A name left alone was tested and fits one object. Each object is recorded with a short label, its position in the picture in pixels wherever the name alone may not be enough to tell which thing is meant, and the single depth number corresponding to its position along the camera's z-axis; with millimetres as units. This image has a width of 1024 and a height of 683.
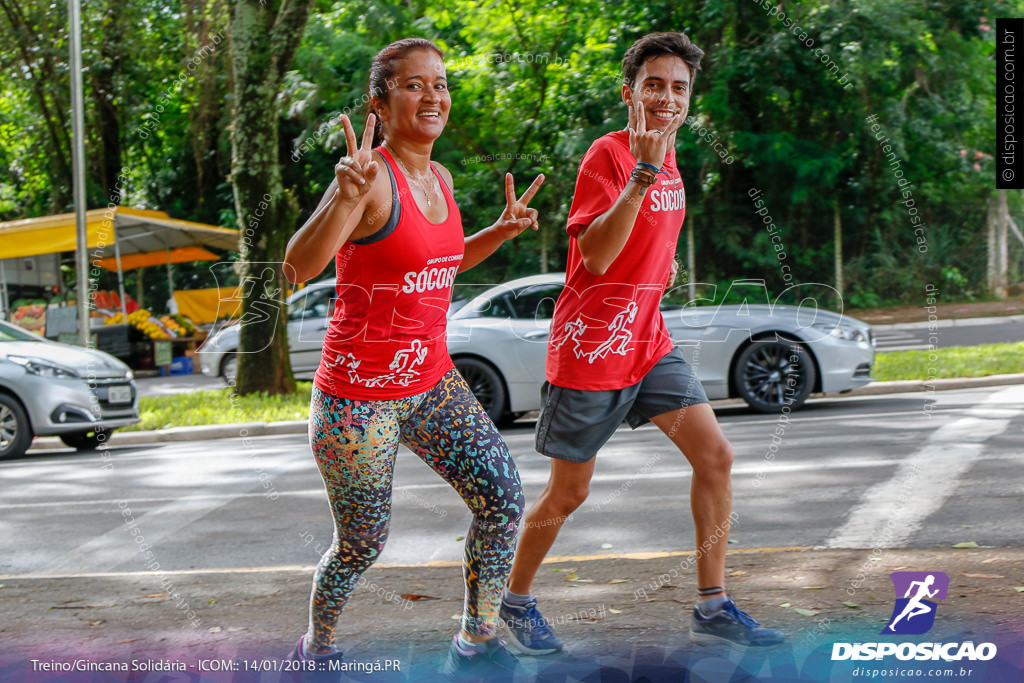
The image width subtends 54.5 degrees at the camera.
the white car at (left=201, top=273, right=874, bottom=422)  9062
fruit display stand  18812
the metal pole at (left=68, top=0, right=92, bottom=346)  9766
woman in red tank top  2742
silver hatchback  9109
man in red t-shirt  3199
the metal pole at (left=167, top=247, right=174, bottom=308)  21012
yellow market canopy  16500
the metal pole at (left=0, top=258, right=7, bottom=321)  18812
